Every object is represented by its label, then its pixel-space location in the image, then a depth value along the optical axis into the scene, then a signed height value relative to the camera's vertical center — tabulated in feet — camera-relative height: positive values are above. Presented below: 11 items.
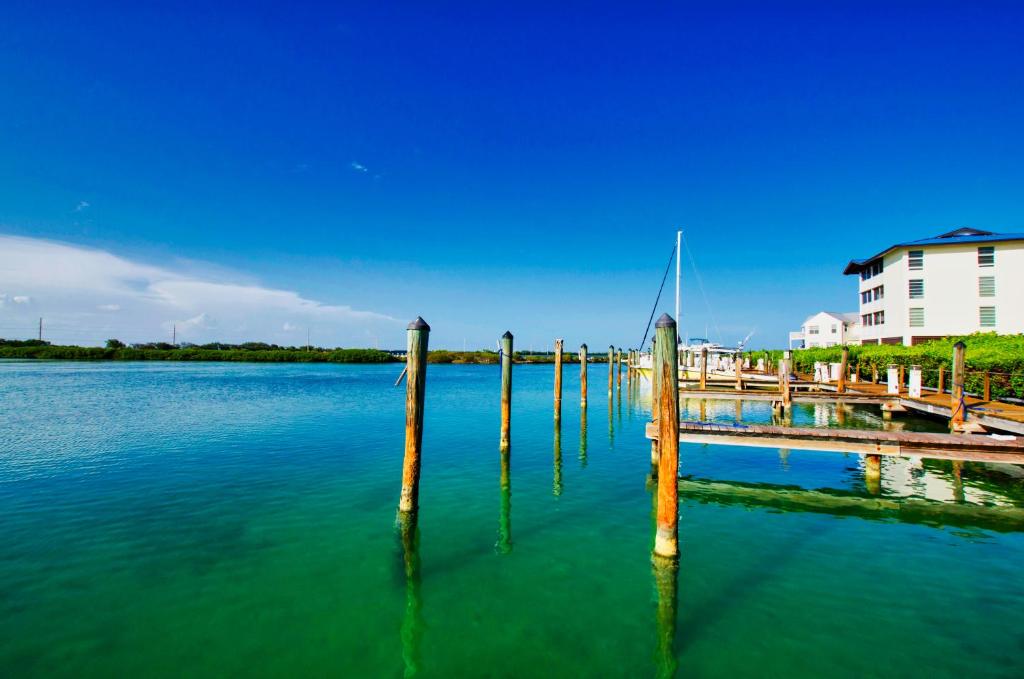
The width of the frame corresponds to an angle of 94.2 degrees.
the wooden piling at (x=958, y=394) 48.21 -3.38
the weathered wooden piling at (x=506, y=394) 51.26 -4.31
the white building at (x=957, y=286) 129.18 +21.31
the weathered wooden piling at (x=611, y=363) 109.23 -1.50
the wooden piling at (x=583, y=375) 84.68 -3.52
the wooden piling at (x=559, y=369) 68.39 -2.00
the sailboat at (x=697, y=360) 136.98 -0.71
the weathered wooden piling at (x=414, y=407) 30.32 -3.42
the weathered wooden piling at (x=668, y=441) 23.65 -4.19
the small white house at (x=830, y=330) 205.93 +14.02
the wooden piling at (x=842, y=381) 80.69 -3.58
